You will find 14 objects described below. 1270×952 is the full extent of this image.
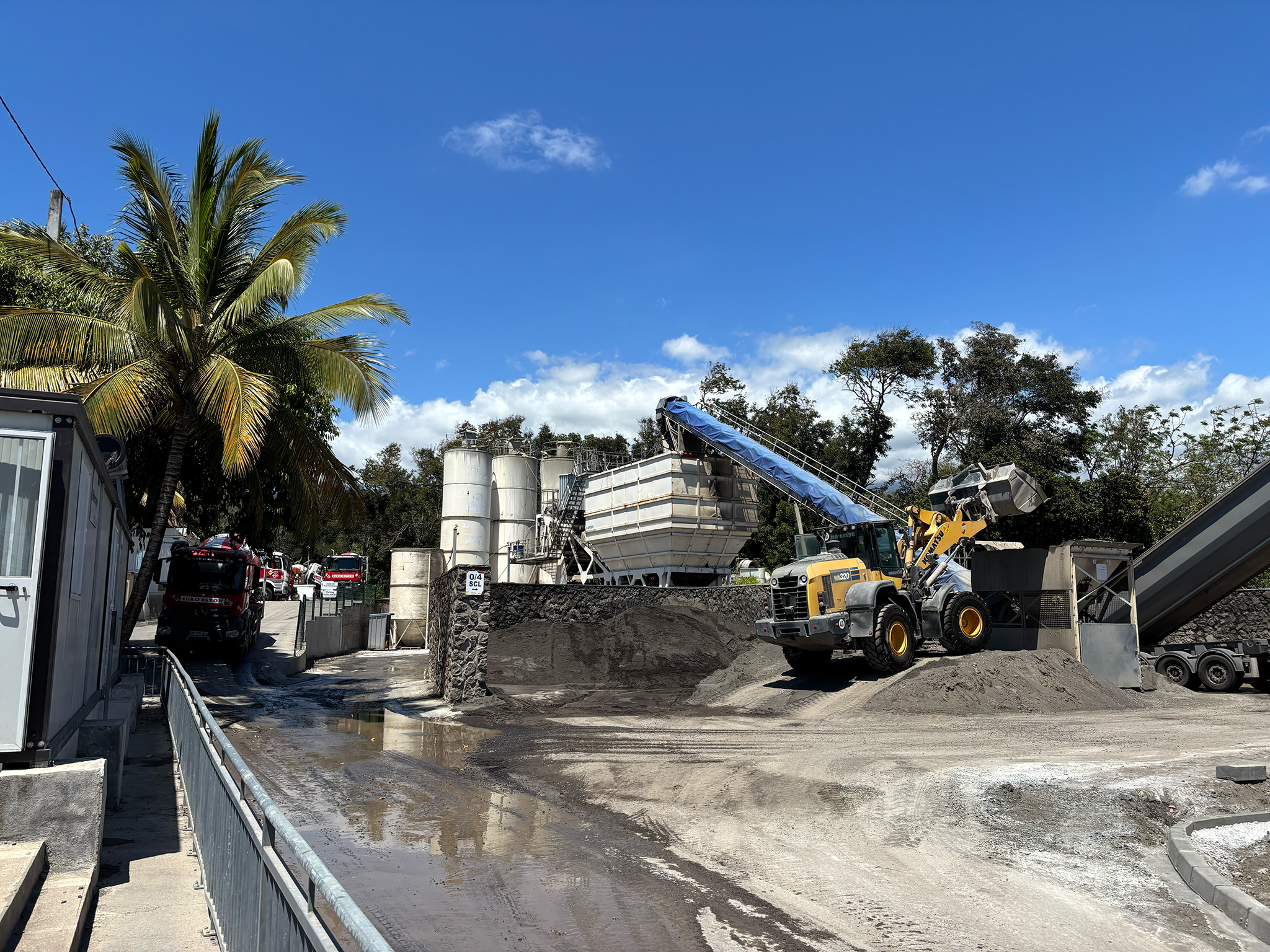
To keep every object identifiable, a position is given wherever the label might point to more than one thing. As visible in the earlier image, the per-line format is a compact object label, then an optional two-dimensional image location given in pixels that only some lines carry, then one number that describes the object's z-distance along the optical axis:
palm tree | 13.77
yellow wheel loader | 18.05
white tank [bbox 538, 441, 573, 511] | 42.69
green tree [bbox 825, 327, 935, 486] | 43.97
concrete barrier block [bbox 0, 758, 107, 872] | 5.47
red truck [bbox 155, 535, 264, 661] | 22.22
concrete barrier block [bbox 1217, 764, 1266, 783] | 9.48
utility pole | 21.70
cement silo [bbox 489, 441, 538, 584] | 41.00
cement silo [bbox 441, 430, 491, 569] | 39.12
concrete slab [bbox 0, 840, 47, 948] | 4.46
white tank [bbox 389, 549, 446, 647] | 38.12
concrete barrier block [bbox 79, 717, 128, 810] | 7.87
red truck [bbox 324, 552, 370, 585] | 52.66
